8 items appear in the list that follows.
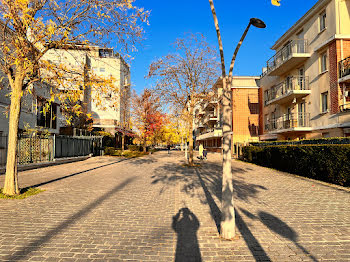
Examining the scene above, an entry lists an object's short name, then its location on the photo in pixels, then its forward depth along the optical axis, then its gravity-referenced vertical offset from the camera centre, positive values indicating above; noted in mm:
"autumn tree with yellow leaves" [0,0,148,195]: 6430 +2965
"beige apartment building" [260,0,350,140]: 14844 +5048
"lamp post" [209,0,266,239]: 3992 -185
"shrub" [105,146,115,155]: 27188 -1201
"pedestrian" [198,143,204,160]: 22112 -1255
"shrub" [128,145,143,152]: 35812 -1189
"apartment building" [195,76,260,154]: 30016 +3950
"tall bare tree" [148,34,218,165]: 15172 +3741
